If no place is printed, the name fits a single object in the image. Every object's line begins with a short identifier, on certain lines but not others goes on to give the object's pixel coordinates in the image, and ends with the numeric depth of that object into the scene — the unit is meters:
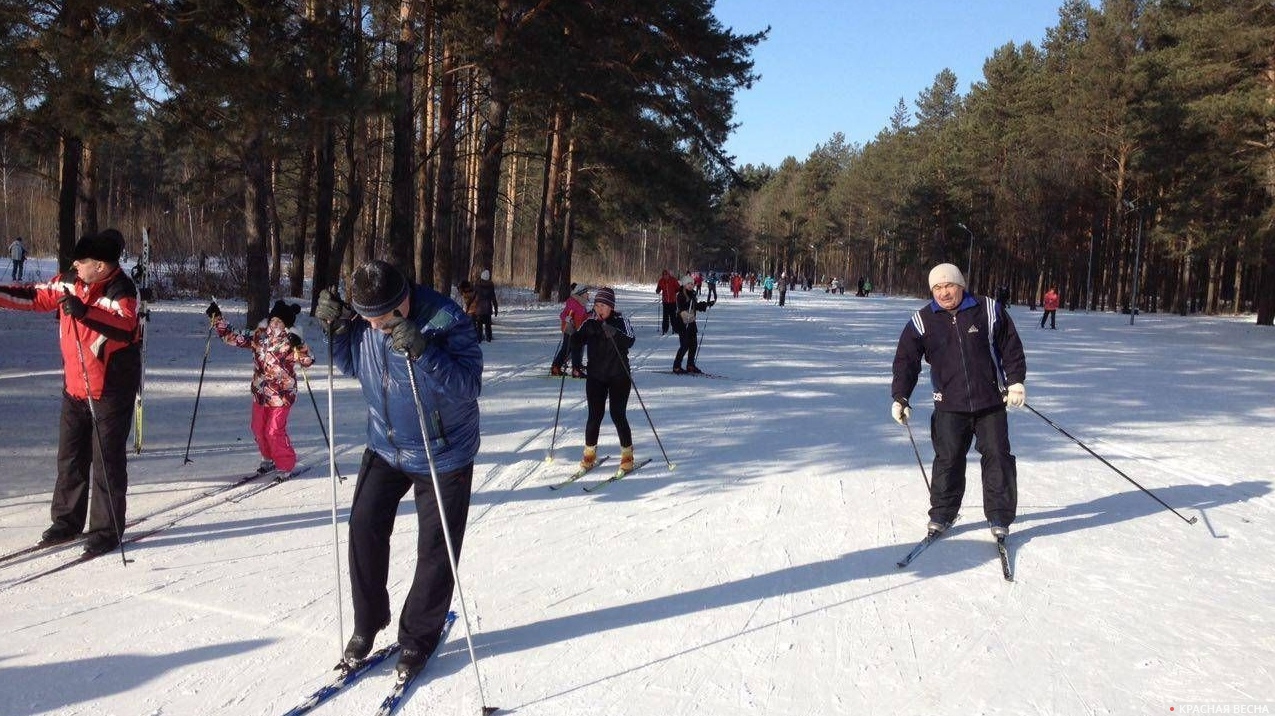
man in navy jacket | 5.66
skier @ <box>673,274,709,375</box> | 14.66
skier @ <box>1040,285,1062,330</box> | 31.20
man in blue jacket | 3.61
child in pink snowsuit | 6.87
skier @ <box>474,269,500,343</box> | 17.50
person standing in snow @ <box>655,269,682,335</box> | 21.80
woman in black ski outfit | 7.64
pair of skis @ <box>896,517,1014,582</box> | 5.31
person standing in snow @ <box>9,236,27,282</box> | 27.08
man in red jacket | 5.04
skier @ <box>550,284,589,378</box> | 10.40
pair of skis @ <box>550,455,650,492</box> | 7.19
